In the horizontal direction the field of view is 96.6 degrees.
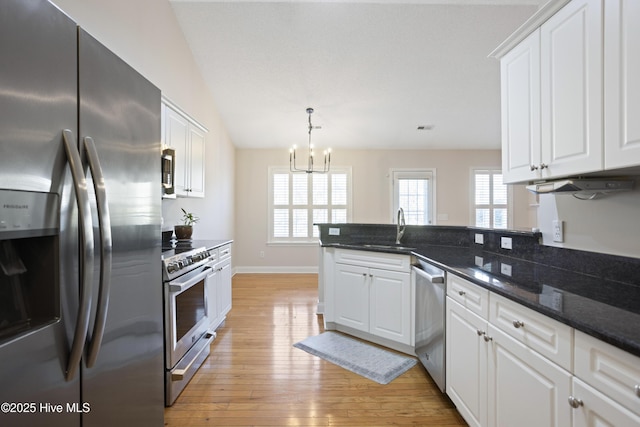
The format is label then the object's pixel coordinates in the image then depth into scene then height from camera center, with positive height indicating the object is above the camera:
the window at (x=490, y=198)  6.17 +0.36
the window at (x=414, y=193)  6.18 +0.47
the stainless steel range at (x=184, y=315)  1.87 -0.74
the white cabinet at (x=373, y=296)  2.50 -0.78
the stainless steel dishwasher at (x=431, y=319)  1.93 -0.77
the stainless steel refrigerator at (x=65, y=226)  0.65 -0.03
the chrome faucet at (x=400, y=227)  3.05 -0.13
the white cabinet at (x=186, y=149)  2.66 +0.69
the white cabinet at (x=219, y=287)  2.71 -0.77
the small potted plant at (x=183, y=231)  3.05 -0.18
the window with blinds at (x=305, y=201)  6.13 +0.29
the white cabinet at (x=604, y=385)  0.79 -0.51
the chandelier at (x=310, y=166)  4.09 +1.13
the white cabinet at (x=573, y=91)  1.10 +0.58
